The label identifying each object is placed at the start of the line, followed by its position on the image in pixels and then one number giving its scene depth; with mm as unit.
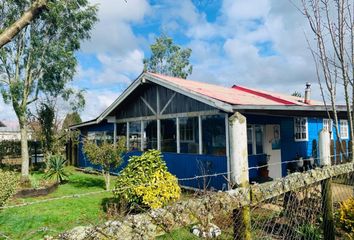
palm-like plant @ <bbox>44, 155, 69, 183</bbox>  12711
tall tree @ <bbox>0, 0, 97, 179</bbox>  14641
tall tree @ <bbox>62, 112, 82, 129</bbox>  26172
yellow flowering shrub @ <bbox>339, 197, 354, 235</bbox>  4230
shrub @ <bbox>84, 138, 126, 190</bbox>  10781
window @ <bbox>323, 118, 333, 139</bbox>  16172
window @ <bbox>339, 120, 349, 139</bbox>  17580
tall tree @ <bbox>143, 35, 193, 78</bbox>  38219
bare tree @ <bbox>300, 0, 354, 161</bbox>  4152
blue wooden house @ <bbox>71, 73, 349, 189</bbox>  10352
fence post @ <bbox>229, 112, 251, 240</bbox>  2086
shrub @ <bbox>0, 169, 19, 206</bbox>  7534
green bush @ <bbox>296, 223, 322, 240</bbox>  3756
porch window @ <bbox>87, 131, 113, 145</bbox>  16741
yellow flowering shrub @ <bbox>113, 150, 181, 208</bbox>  7352
